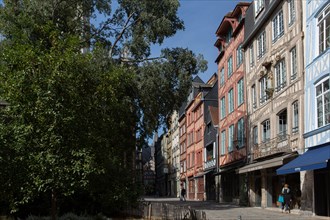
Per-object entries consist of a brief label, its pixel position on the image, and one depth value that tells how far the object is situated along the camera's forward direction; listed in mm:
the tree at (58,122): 13938
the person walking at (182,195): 47625
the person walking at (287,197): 23750
